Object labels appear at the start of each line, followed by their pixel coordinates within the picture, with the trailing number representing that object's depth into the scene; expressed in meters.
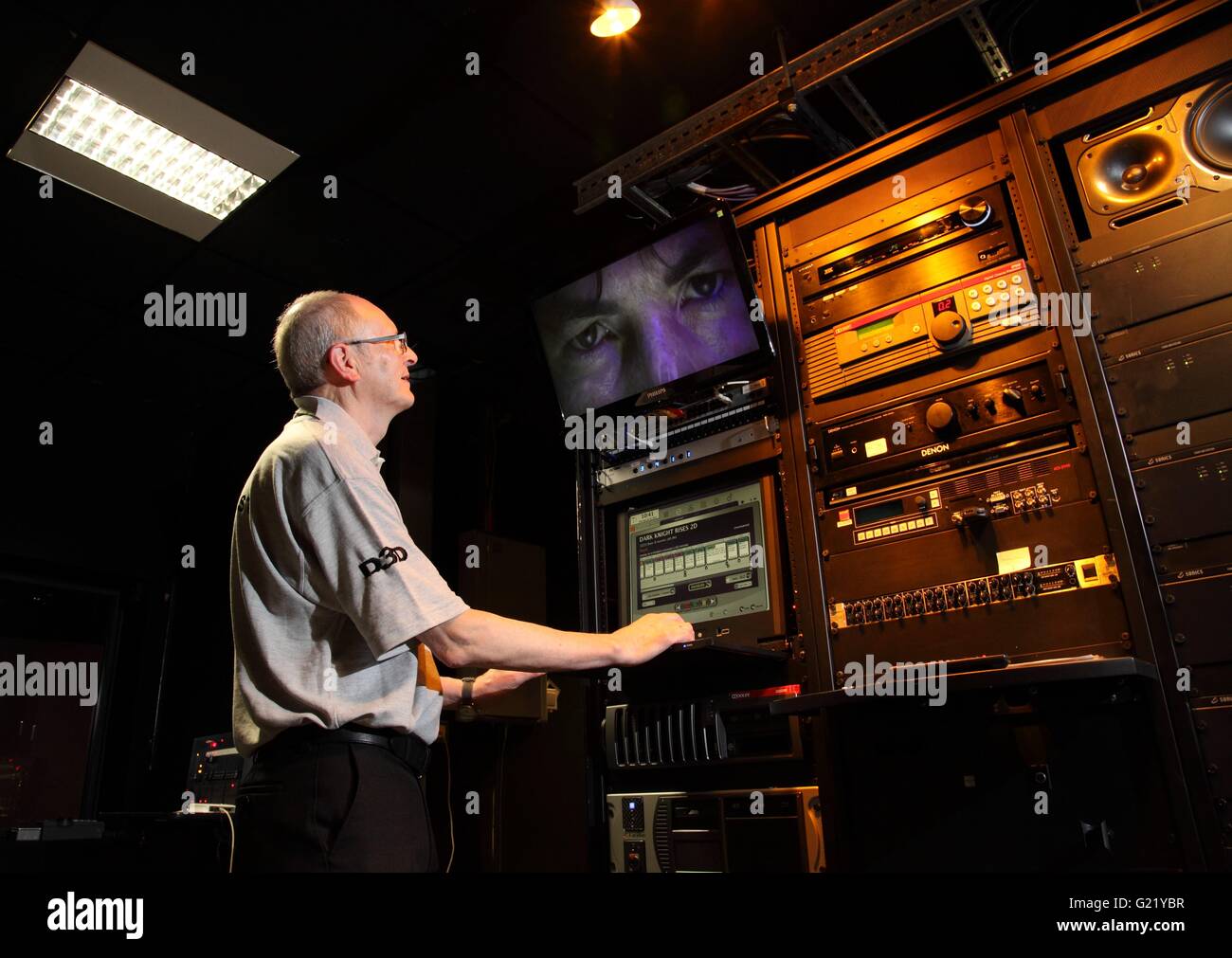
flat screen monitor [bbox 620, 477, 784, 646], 2.36
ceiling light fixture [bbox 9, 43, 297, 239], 2.95
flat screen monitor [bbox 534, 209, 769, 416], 2.51
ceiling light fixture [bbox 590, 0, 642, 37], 2.62
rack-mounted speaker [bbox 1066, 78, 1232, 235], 1.88
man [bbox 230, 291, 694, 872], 1.25
